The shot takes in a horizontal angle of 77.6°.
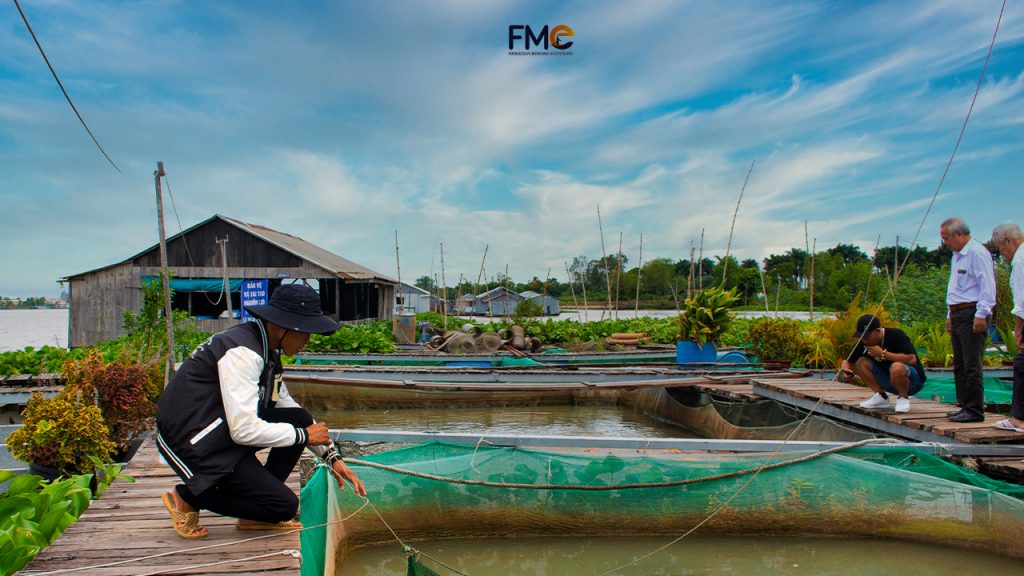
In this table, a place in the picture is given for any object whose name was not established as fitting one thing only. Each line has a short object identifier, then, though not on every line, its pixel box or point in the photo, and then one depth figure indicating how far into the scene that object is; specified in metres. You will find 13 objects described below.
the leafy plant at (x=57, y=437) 3.98
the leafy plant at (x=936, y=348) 9.64
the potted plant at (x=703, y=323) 9.77
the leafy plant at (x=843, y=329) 8.55
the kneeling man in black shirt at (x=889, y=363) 5.03
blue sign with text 17.75
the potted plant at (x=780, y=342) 10.20
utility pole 5.72
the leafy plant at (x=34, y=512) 2.52
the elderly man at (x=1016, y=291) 4.27
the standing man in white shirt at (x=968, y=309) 4.58
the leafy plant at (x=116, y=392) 4.84
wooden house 18.27
